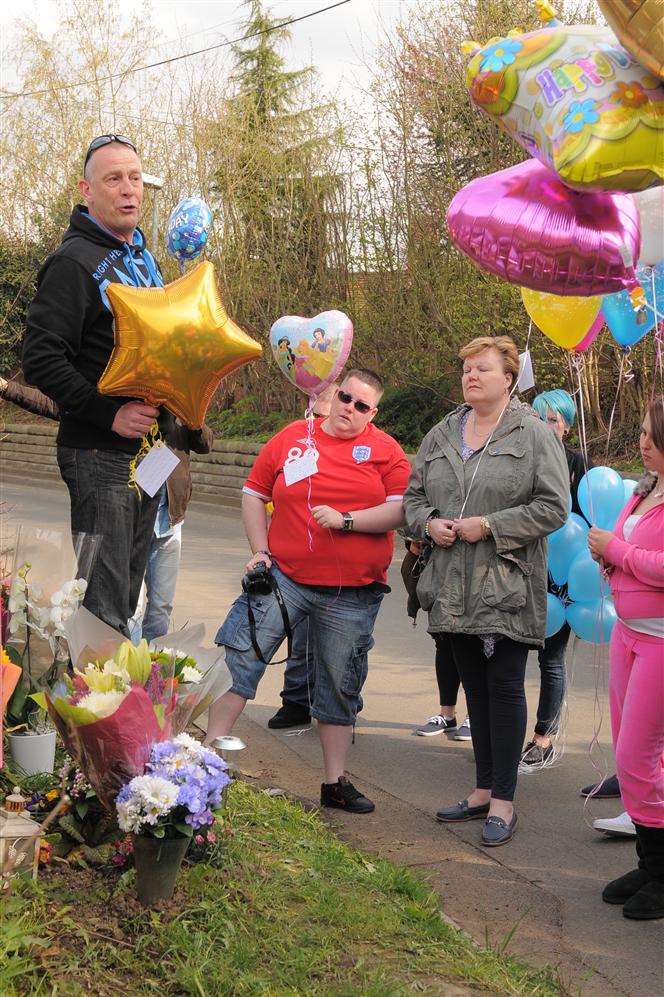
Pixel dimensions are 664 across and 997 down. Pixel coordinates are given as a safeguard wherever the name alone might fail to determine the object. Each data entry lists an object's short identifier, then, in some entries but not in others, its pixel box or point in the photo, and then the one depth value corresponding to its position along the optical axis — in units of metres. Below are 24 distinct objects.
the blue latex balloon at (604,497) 4.88
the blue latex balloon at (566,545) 4.98
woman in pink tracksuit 3.70
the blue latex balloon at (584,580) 4.79
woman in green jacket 4.27
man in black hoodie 3.75
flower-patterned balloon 3.14
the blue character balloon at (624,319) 4.19
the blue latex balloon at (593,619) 4.77
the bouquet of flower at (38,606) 3.59
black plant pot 2.86
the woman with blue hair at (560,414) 5.47
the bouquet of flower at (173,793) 2.84
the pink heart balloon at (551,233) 3.52
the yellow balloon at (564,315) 4.33
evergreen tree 15.96
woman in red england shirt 4.45
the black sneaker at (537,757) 5.16
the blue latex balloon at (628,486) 4.92
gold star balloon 3.67
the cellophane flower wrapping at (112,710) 2.88
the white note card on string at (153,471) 3.85
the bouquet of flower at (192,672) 3.16
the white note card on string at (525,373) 4.56
